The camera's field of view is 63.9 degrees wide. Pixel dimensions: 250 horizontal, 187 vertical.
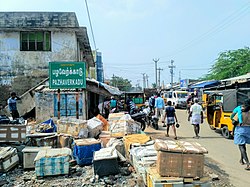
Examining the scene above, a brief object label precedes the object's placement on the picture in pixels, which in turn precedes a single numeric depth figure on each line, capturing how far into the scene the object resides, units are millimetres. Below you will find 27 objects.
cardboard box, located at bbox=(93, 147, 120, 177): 4708
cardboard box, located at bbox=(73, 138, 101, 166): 5551
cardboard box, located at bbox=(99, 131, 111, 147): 6742
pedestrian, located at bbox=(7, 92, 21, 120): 9514
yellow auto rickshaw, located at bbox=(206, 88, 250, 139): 8385
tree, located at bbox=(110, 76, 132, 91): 56732
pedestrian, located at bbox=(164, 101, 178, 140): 8587
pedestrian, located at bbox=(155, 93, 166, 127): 11107
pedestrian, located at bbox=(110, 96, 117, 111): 12547
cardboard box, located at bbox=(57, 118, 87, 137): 6847
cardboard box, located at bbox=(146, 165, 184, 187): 3482
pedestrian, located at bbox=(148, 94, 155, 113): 13792
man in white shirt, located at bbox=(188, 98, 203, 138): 8721
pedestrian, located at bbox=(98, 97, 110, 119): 13244
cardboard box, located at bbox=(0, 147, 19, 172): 5053
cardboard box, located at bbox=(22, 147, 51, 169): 5352
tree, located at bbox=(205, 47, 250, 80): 24206
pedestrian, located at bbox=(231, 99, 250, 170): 5410
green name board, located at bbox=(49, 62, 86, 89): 7775
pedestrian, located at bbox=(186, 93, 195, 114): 16531
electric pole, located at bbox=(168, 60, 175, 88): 54301
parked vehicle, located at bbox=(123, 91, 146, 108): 16807
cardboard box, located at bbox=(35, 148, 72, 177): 4785
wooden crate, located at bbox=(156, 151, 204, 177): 3592
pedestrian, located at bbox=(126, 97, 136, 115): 11354
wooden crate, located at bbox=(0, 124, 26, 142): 6194
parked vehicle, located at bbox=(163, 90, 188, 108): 22746
